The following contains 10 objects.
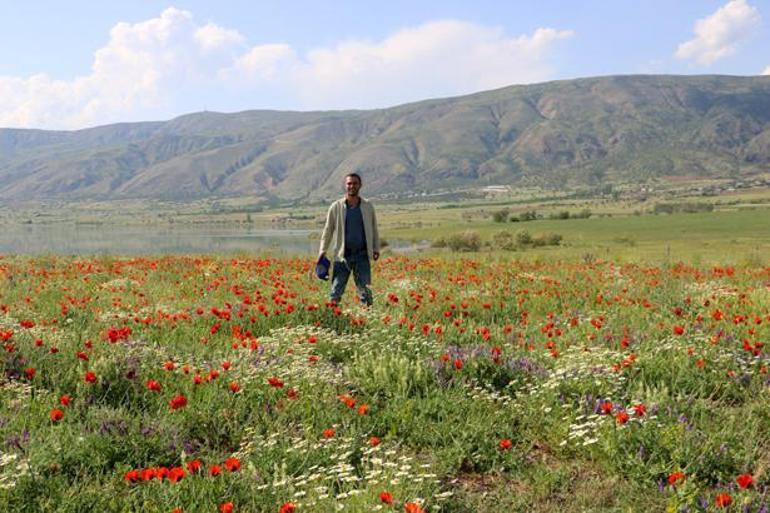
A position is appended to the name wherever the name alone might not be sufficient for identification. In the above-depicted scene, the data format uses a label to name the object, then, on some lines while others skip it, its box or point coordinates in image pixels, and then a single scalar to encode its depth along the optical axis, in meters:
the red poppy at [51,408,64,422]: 4.20
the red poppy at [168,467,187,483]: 3.34
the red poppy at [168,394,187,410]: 4.39
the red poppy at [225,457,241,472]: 3.57
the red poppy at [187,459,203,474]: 3.67
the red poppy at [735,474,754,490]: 3.43
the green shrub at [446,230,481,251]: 49.47
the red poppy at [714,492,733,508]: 3.31
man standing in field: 10.26
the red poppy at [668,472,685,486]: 3.57
